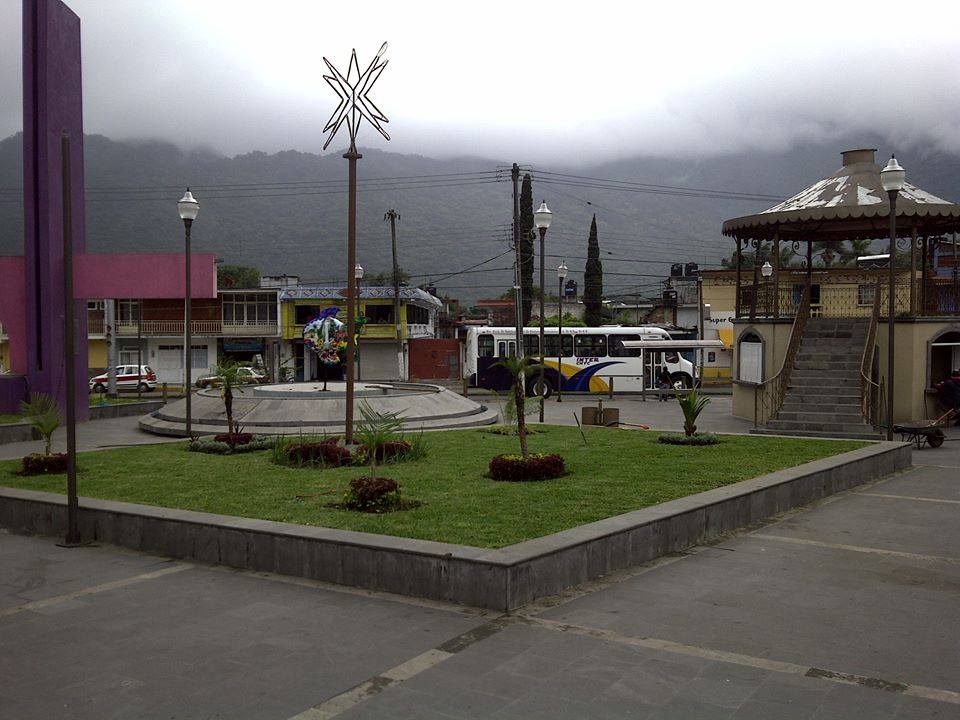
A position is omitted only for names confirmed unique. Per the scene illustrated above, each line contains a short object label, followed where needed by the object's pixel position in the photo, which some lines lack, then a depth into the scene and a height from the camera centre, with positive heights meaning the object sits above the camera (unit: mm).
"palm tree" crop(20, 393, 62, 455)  14633 -1188
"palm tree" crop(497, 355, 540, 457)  12926 -585
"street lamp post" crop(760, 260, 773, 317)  34016 +2858
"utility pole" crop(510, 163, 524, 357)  31062 +3897
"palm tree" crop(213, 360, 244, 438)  16703 -592
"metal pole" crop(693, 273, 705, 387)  46794 +2400
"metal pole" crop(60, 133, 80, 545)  10266 -528
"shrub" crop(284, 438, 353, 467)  14438 -1758
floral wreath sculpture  23438 +216
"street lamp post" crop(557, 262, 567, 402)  33656 +16
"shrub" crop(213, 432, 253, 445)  16725 -1745
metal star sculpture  13945 +3920
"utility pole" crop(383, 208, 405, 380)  52656 +2809
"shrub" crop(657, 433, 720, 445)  16203 -1699
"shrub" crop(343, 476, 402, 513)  10344 -1732
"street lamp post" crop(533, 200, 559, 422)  22625 +3220
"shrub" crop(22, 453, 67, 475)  14172 -1883
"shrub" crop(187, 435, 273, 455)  16438 -1863
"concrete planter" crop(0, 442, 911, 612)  7715 -1969
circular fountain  20836 -1623
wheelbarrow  18225 -1768
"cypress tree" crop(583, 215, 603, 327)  70669 +4701
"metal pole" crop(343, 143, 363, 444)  12961 +1467
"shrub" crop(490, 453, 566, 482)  12484 -1711
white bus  38406 -538
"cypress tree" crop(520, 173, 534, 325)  54906 +6624
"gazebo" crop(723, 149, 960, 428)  21469 +595
